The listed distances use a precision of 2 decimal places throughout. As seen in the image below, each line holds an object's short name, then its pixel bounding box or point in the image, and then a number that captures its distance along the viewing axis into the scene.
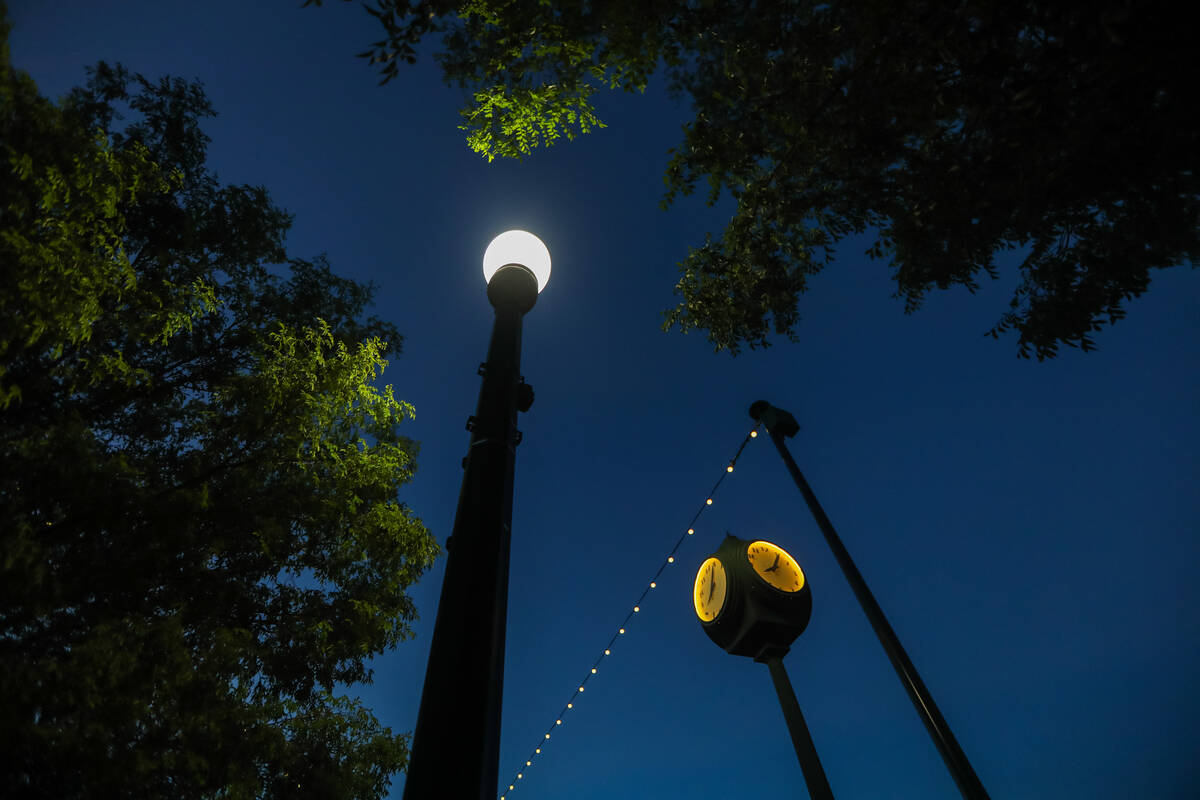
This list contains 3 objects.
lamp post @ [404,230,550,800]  1.43
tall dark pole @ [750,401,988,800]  3.38
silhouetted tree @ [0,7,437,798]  4.37
